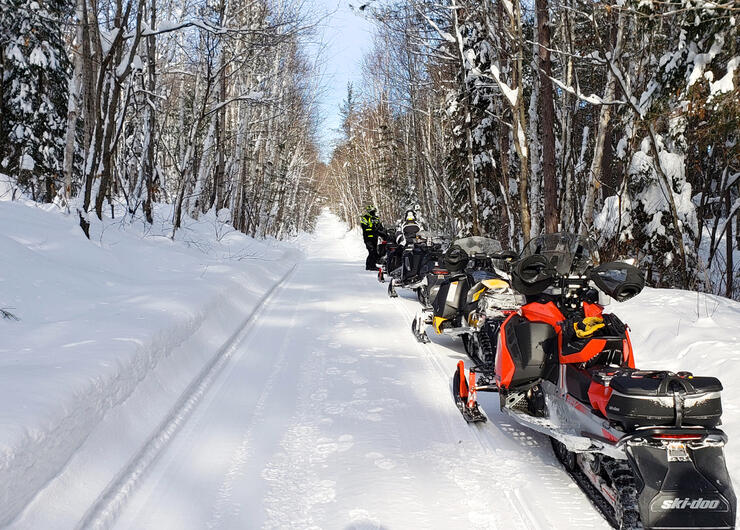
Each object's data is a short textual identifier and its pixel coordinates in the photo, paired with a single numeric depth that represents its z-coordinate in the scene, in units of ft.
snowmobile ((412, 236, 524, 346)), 19.70
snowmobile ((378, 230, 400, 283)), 44.32
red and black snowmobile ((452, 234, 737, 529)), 8.32
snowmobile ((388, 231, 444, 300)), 36.72
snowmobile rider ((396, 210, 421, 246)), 41.73
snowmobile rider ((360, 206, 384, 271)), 53.98
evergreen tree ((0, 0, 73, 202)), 54.44
